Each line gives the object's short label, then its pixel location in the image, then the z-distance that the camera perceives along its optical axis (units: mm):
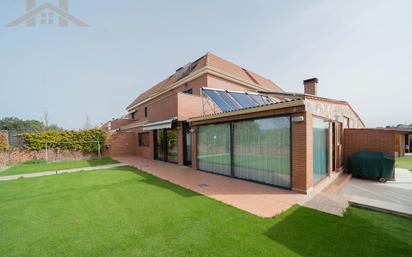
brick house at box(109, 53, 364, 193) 8258
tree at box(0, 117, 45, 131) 61500
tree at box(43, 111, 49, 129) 59906
